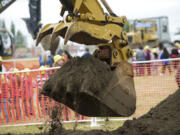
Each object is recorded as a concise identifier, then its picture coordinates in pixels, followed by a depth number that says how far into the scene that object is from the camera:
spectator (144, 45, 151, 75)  40.00
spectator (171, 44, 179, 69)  31.75
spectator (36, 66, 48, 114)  16.91
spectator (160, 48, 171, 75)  19.52
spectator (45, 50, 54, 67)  26.36
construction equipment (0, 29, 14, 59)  44.53
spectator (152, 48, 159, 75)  19.60
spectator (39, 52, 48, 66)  25.95
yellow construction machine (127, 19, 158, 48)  69.69
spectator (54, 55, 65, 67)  17.67
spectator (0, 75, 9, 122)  17.31
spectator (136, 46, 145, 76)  36.91
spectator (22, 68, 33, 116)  17.17
